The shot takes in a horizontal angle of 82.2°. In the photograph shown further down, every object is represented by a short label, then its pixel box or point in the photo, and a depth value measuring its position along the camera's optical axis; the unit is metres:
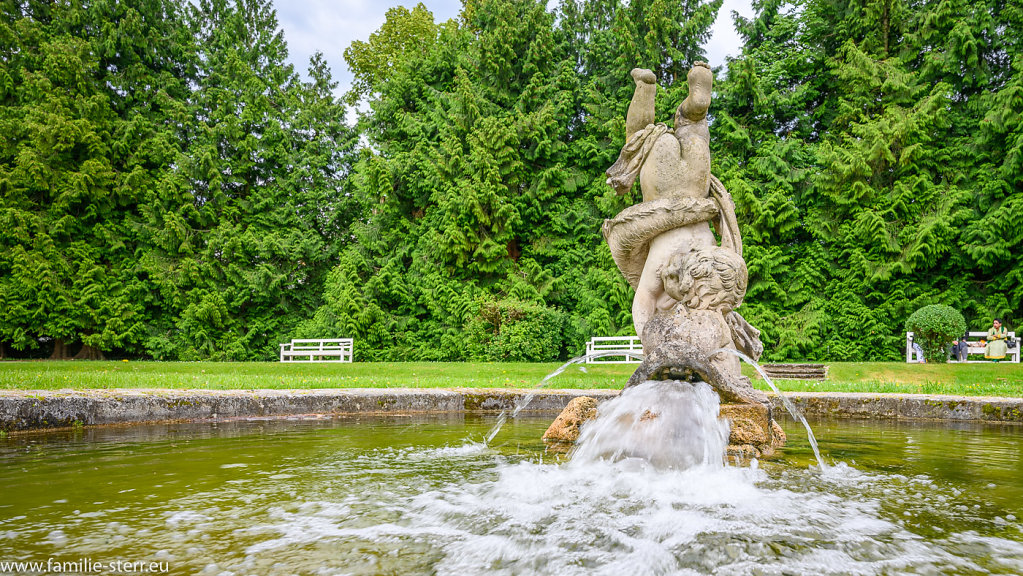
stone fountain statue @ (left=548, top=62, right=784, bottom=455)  3.39
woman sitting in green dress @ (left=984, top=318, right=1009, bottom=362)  11.75
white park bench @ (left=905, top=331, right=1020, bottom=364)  12.15
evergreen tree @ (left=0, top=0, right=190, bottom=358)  16.42
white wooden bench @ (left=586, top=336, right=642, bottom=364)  13.72
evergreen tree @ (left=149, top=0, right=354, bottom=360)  17.33
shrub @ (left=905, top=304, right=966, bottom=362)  11.24
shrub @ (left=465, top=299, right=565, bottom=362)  14.12
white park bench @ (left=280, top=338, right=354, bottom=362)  15.41
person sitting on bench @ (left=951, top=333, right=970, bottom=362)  12.21
